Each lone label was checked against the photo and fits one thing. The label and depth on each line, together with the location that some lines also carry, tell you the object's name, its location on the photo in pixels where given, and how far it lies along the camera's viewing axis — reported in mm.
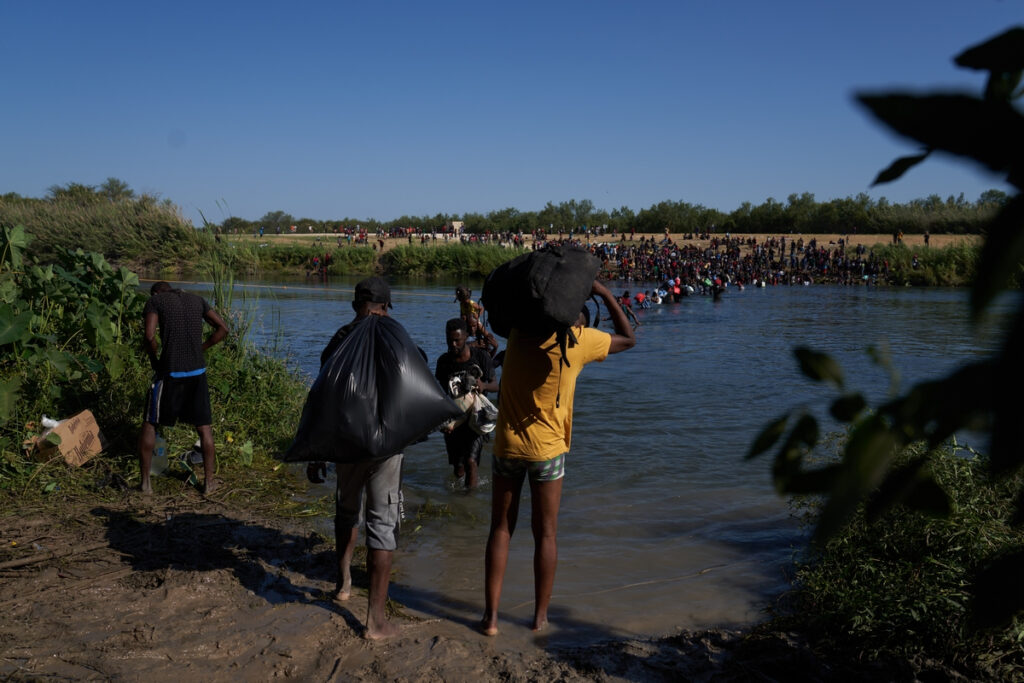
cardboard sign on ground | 5805
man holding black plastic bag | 3756
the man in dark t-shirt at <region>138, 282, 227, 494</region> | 5723
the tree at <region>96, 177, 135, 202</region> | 59450
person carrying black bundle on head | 3887
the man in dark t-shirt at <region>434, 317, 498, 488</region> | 6359
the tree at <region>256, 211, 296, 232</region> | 94150
